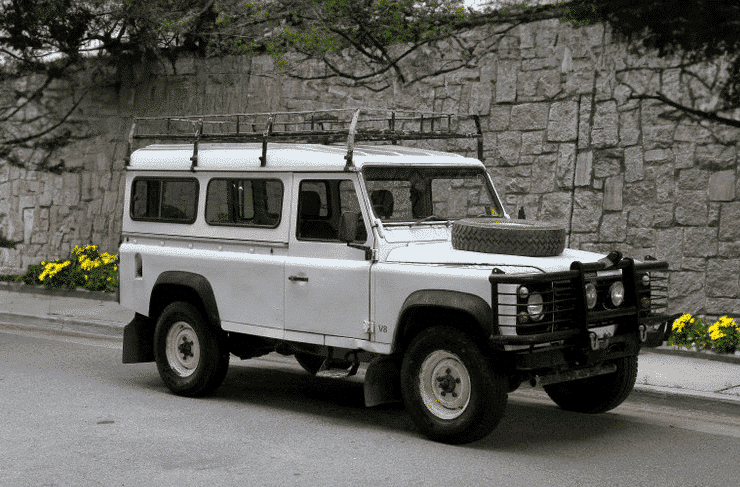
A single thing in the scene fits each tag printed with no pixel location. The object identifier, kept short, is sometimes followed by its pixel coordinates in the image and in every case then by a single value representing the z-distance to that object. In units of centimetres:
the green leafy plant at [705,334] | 1015
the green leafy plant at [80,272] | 1588
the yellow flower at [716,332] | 1020
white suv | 689
